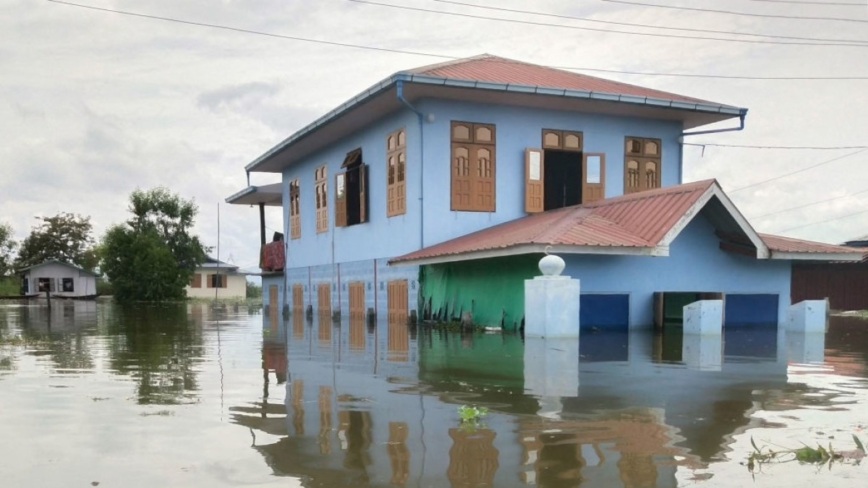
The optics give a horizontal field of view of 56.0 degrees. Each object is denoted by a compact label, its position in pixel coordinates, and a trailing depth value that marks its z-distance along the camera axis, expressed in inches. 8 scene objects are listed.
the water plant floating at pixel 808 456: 199.8
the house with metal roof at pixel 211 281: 2827.3
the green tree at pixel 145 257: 2295.8
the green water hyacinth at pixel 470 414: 251.1
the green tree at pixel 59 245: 3250.5
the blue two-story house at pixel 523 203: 658.8
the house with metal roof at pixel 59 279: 2666.1
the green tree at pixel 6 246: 3304.9
